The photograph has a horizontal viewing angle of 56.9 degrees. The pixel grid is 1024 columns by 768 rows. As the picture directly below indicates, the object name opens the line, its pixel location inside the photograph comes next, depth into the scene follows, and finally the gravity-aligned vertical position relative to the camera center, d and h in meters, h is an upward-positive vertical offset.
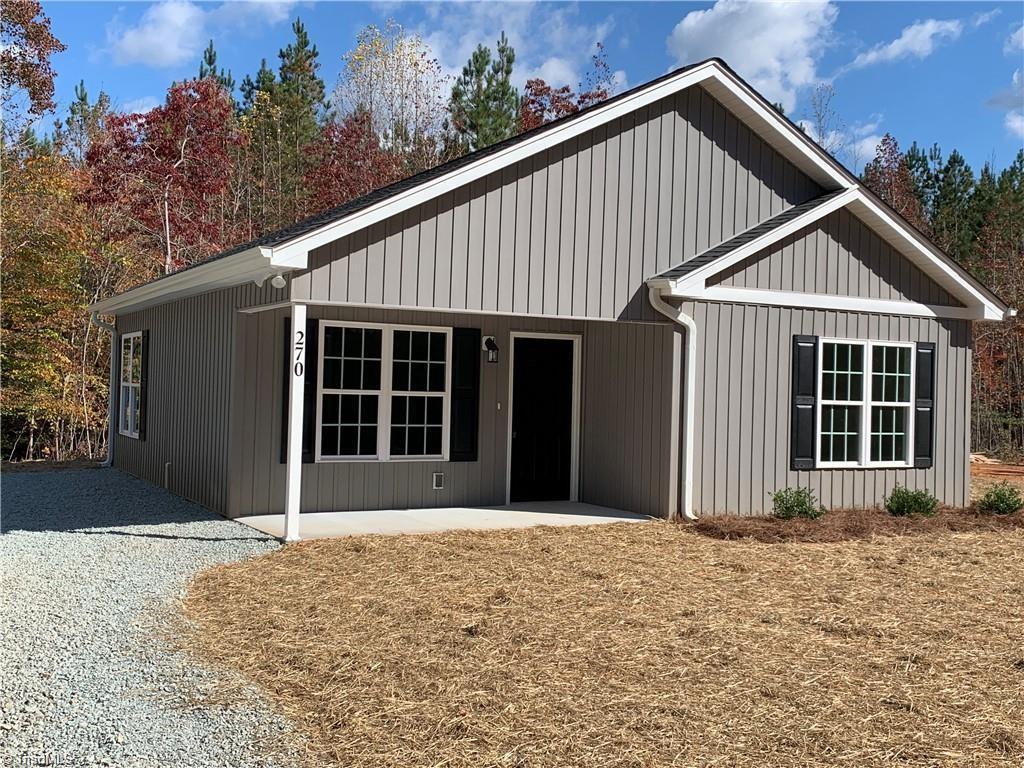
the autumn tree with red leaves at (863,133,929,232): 25.84 +6.60
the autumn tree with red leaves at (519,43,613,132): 26.09 +8.58
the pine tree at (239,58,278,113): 26.67 +9.00
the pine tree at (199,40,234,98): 25.95 +9.17
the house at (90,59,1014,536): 9.16 +0.76
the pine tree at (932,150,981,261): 27.66 +6.27
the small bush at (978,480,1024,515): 10.62 -0.94
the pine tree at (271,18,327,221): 24.95 +8.10
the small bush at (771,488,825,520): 9.78 -0.95
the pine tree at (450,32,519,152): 25.12 +8.37
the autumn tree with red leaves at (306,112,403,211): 23.75 +5.99
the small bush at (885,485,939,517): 10.16 -0.93
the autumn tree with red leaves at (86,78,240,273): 20.23 +5.05
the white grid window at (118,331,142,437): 13.49 +0.20
